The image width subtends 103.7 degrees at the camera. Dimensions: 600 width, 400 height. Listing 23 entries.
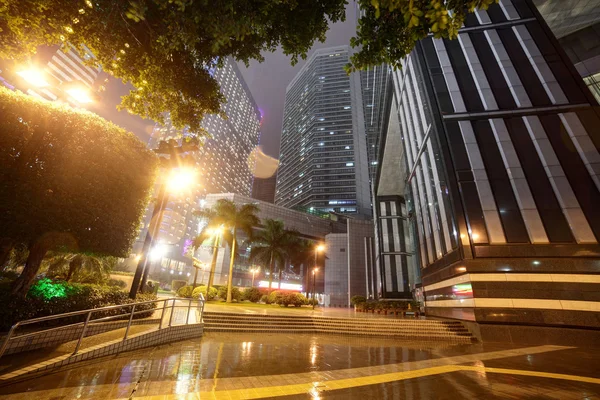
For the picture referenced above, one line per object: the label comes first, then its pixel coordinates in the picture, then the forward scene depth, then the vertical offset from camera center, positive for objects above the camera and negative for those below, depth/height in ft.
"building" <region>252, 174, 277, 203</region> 646.94 +258.29
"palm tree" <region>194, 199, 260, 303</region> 95.25 +30.05
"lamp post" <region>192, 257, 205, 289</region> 76.84 +9.96
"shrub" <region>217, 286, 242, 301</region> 99.60 +1.76
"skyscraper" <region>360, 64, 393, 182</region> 107.76 +94.56
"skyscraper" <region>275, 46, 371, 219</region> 335.67 +239.00
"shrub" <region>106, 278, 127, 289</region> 83.42 +3.81
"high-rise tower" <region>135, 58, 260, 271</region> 402.23 +271.90
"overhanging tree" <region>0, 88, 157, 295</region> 29.45 +14.25
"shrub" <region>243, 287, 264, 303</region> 102.53 +1.73
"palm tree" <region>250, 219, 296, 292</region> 131.13 +29.14
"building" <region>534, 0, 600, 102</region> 76.13 +90.59
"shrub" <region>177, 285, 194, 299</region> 88.21 +1.94
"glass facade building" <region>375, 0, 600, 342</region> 41.73 +25.69
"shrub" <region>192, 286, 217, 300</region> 83.16 +1.95
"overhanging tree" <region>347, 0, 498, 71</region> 14.66 +18.07
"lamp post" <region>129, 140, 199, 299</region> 43.60 +20.61
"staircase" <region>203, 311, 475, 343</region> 41.91 -4.11
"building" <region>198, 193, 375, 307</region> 172.35 +31.12
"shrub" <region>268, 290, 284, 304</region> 90.32 +0.92
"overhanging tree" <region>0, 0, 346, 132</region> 17.10 +20.38
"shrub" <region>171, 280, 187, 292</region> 143.02 +6.86
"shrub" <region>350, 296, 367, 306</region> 100.03 +1.37
